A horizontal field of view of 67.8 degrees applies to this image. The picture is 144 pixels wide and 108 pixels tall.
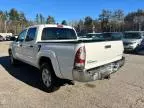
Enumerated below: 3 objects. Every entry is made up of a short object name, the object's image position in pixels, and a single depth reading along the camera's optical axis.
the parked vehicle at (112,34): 9.37
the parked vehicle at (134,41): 8.08
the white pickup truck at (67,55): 2.51
